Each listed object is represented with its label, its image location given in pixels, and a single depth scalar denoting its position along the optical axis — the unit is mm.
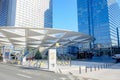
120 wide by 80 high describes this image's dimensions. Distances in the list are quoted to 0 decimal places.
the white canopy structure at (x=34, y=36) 19133
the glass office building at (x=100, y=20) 61318
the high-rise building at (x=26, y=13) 69400
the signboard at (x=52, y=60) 11843
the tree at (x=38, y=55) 35004
